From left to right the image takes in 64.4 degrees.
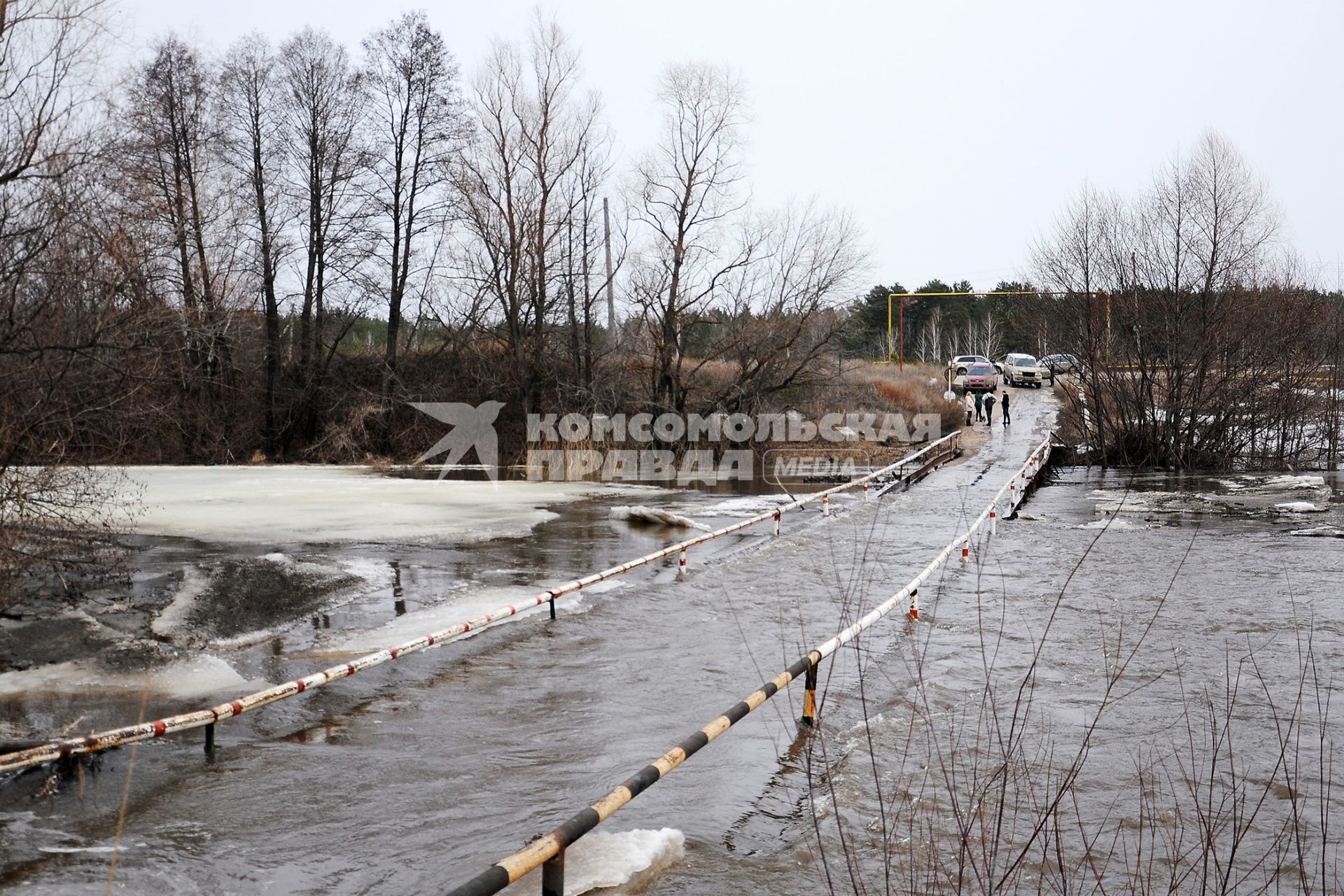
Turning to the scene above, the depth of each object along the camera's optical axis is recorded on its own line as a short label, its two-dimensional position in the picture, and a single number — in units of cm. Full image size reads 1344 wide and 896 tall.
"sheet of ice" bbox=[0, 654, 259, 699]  814
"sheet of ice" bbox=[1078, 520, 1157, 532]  1792
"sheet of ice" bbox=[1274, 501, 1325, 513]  1984
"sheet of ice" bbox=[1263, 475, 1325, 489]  2381
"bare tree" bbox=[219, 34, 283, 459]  3378
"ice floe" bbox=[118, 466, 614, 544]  1612
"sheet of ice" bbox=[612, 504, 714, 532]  1745
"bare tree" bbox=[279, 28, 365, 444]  3481
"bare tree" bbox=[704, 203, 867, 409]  3120
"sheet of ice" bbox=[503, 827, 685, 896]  515
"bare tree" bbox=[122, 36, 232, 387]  3070
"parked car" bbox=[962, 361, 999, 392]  4744
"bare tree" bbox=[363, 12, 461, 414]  3566
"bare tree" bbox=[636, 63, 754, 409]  3052
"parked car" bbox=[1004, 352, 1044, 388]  5238
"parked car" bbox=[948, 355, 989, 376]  5247
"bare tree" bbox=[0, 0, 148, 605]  1001
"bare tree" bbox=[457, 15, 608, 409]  3125
